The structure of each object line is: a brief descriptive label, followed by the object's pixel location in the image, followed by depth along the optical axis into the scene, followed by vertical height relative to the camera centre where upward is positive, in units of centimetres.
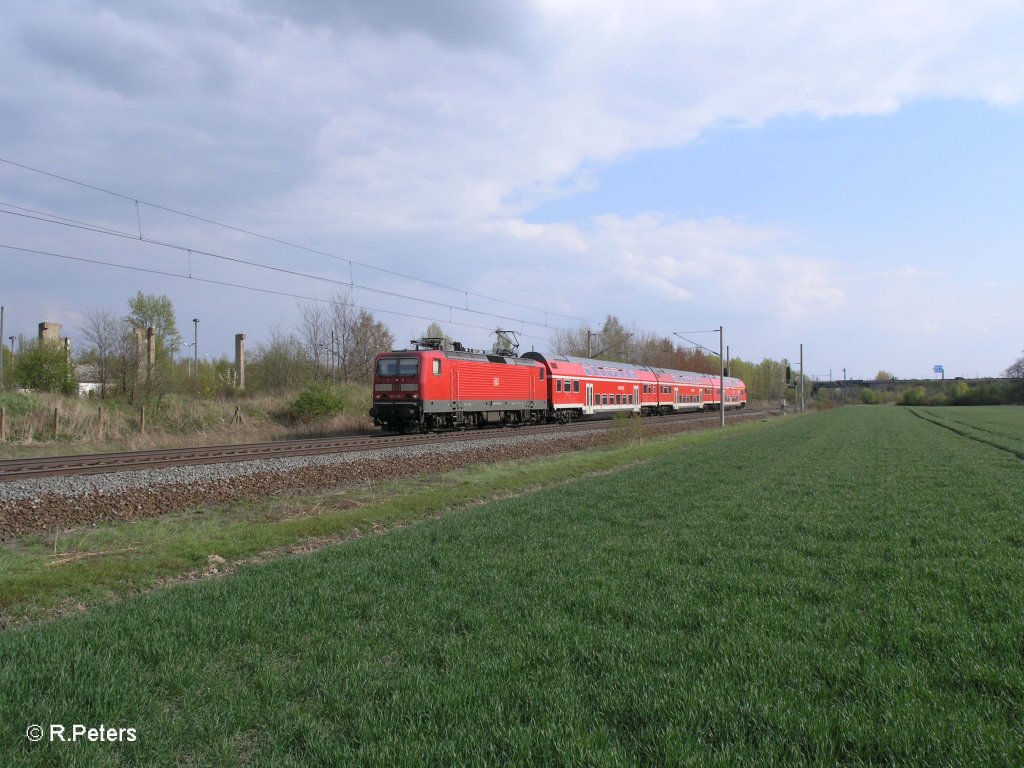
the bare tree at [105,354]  3353 +218
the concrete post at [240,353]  5781 +384
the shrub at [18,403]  2432 -35
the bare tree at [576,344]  7575 +590
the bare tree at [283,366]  4594 +203
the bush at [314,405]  3131 -61
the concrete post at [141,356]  3321 +205
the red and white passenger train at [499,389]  2558 +14
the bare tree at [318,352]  4545 +301
